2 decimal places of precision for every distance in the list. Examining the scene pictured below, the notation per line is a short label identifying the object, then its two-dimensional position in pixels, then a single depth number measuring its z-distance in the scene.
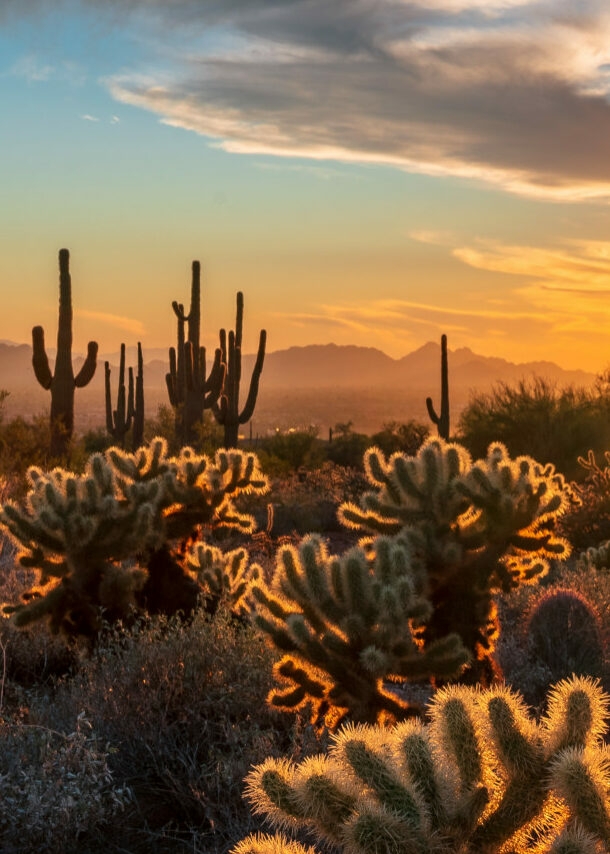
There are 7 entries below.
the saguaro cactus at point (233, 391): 30.38
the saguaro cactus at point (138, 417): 35.31
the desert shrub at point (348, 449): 38.44
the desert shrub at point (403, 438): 36.12
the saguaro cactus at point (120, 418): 33.28
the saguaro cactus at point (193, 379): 30.47
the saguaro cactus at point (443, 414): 33.81
